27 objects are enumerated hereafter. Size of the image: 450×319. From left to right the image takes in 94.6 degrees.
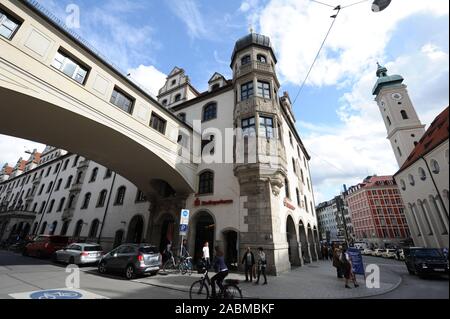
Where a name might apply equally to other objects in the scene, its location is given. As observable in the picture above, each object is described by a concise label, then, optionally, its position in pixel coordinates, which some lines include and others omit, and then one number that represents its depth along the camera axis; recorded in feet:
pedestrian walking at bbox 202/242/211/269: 36.42
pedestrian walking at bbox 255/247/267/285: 31.27
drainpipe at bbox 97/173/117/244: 72.30
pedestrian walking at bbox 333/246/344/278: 34.78
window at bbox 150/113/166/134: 48.73
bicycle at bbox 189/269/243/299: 19.97
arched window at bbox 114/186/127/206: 73.35
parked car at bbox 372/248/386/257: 95.14
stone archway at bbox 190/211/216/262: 50.72
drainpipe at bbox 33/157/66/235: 102.73
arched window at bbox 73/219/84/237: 81.36
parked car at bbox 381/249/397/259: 83.83
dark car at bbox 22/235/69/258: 57.77
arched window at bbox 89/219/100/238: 75.56
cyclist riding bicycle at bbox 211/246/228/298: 21.31
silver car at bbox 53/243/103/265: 47.19
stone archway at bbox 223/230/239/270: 45.68
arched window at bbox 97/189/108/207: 79.16
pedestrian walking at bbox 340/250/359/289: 26.51
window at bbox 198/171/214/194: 53.47
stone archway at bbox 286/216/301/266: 52.80
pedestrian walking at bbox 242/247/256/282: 33.40
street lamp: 8.97
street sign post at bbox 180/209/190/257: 35.96
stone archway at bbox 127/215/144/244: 66.28
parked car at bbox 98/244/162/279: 34.55
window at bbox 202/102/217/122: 62.13
